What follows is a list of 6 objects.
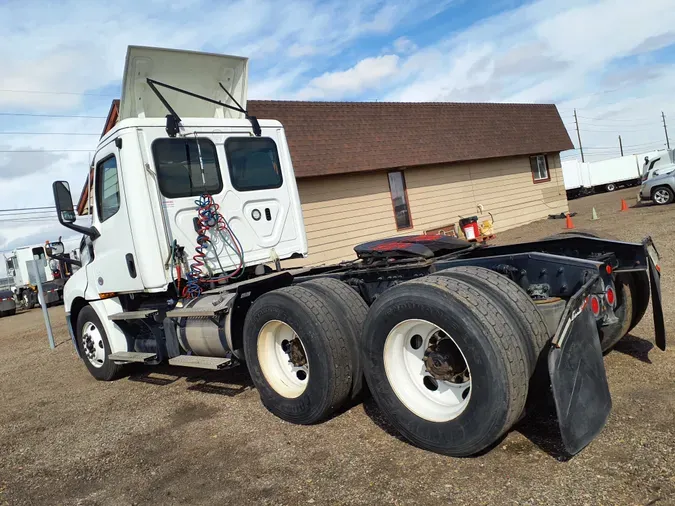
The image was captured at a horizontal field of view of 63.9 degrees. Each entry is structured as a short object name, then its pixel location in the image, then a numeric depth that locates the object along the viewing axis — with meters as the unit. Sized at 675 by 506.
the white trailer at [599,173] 42.47
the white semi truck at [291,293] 3.15
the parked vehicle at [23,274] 28.13
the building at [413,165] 14.50
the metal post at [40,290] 10.79
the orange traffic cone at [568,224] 16.77
